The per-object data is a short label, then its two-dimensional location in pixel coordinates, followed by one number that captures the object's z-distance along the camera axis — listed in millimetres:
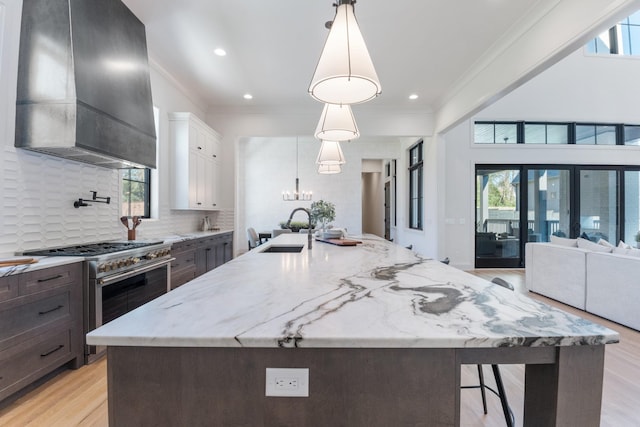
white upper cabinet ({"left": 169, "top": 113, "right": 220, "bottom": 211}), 4508
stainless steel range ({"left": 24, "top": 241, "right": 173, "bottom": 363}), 2324
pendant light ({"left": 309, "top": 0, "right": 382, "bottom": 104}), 1482
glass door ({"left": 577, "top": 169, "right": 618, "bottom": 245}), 6445
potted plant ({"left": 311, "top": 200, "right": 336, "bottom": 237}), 3756
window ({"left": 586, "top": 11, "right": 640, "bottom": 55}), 6527
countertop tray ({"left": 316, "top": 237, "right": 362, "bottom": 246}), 2761
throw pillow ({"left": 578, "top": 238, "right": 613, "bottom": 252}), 3624
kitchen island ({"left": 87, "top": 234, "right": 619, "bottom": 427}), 764
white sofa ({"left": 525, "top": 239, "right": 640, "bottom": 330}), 3152
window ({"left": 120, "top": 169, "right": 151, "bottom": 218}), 3664
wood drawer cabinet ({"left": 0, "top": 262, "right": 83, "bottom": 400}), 1795
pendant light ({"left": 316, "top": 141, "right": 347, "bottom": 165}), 3527
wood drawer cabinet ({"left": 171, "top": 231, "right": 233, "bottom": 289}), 3695
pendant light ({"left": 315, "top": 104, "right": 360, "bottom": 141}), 2359
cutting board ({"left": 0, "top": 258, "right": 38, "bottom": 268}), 1875
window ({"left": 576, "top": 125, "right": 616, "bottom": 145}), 6543
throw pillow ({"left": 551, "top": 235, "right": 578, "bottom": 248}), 4139
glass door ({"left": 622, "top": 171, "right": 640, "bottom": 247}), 6457
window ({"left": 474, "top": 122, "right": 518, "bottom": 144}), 6564
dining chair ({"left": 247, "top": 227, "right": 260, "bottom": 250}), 6916
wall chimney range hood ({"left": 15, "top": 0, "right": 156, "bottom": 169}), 2207
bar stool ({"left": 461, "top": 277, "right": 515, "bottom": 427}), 1492
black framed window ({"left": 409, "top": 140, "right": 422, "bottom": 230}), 7180
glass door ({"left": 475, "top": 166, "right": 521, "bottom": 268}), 6504
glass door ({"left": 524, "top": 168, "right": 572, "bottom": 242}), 6477
